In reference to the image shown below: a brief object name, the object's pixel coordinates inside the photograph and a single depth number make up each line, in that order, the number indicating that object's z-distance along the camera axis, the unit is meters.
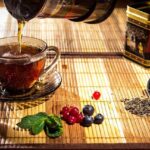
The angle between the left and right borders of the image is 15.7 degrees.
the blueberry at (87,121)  0.83
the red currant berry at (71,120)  0.83
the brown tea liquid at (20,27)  0.91
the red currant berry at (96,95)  0.91
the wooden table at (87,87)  0.80
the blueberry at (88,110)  0.86
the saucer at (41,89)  0.86
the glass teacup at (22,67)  0.88
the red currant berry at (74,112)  0.84
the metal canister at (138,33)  1.02
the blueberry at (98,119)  0.84
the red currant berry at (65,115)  0.84
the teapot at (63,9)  0.86
